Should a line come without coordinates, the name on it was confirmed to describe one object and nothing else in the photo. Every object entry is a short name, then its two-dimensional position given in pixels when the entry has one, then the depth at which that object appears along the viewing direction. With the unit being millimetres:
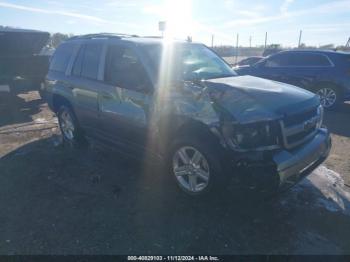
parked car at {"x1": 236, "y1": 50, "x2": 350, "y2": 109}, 8578
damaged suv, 3236
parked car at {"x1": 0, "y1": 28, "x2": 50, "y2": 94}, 9531
